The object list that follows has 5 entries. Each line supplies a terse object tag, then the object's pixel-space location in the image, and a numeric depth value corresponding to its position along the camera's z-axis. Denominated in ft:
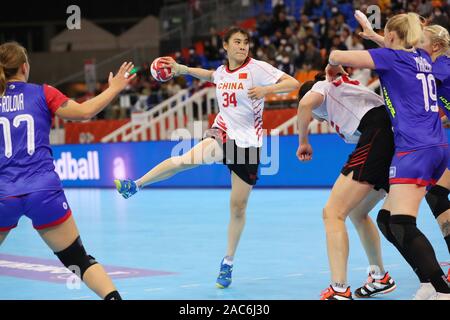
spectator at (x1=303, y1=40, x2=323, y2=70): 74.74
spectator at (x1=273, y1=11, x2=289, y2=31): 87.92
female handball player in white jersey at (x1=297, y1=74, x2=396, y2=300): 21.27
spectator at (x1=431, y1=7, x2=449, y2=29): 55.28
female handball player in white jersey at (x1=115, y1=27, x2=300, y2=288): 26.50
